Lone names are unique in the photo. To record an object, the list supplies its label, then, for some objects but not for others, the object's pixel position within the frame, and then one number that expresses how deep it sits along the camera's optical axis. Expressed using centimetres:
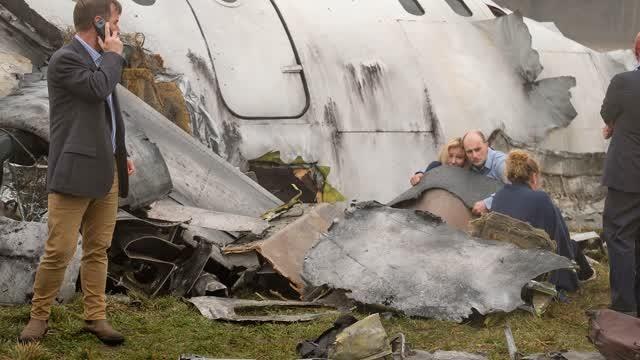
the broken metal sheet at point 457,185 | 869
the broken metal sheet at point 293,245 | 784
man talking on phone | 559
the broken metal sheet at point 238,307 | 689
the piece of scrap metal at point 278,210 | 866
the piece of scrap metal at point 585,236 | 1001
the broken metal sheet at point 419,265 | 725
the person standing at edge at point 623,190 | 729
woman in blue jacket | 793
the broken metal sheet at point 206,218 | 824
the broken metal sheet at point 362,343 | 581
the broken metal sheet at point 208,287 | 745
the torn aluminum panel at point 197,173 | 871
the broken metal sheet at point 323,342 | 606
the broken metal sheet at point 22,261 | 688
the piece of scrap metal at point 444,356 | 593
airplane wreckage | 753
